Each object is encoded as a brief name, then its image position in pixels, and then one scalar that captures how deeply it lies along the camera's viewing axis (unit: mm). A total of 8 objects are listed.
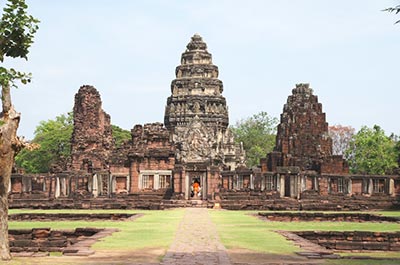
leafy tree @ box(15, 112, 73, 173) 79188
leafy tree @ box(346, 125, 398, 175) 64938
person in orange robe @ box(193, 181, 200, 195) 49050
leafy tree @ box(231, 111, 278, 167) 99875
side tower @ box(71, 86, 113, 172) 53406
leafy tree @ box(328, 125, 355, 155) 82750
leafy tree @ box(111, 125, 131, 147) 87938
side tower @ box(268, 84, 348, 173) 53531
